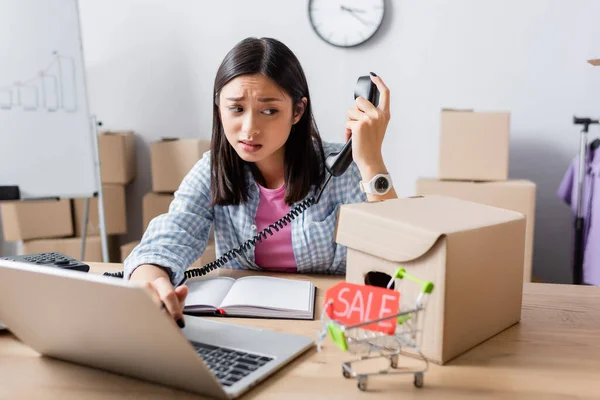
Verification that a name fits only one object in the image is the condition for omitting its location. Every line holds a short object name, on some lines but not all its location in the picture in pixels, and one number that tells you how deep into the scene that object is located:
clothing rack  2.36
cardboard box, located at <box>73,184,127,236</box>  2.85
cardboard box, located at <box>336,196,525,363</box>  0.70
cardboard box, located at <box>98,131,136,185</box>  2.88
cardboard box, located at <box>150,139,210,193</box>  2.80
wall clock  2.80
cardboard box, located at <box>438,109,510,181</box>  2.40
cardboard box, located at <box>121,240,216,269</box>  2.55
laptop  0.56
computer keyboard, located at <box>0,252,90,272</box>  1.00
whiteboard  2.36
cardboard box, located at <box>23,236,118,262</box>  2.71
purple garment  2.27
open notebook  0.92
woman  1.22
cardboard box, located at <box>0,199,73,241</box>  2.67
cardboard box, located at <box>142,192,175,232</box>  2.83
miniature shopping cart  0.62
